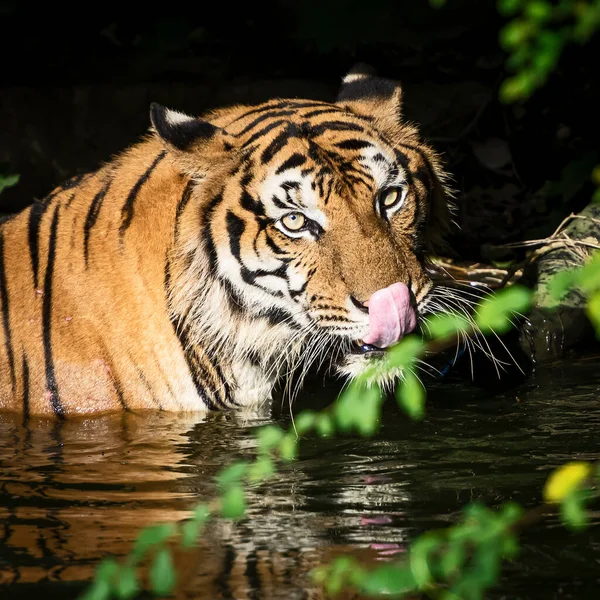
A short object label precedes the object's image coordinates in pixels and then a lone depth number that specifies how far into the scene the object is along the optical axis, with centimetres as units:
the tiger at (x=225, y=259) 1085
